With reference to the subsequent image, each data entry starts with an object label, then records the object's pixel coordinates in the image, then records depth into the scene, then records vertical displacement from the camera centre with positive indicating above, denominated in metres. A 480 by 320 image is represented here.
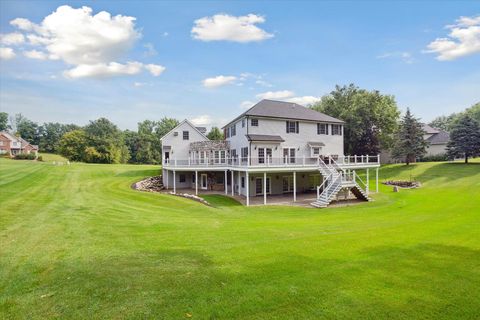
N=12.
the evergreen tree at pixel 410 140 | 39.45 +2.27
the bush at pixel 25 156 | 58.75 +1.12
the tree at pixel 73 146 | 65.00 +3.55
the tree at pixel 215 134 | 56.78 +5.15
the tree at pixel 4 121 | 105.06 +15.92
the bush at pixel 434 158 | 46.03 -0.56
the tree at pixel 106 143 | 61.81 +4.17
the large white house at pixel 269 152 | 22.73 +0.58
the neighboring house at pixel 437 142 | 47.91 +2.28
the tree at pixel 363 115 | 42.09 +6.40
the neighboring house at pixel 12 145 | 70.75 +4.45
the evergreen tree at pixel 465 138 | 36.28 +2.17
